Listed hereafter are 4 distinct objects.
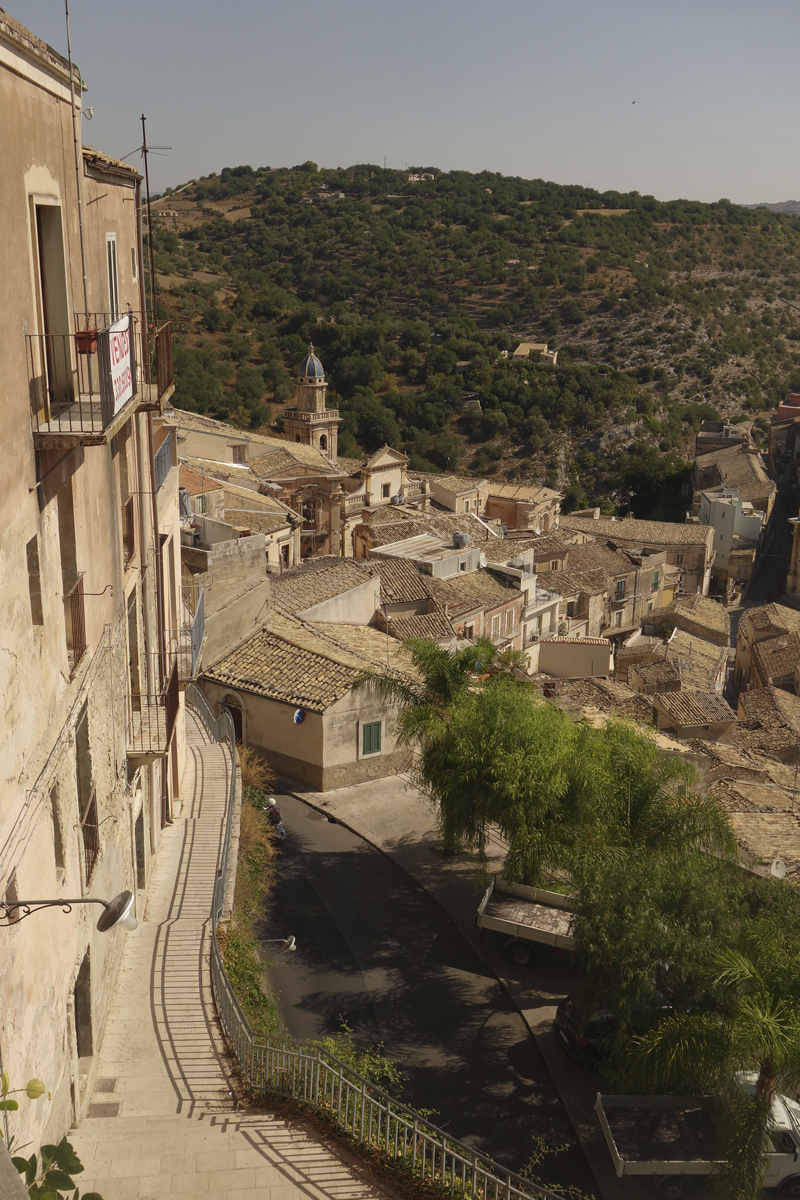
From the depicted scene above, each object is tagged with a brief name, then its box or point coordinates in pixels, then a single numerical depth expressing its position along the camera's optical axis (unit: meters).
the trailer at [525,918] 18.42
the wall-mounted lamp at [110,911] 8.71
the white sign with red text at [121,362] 10.27
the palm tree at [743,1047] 12.20
